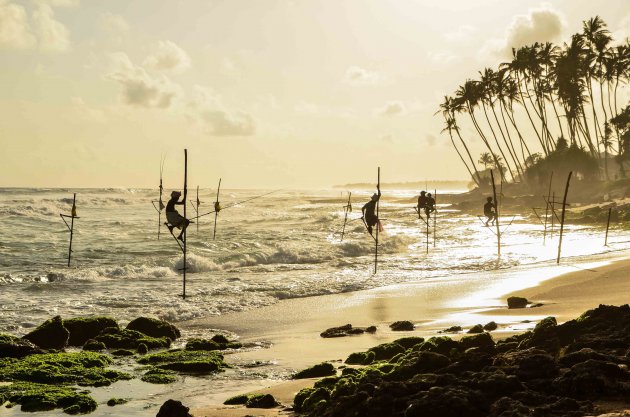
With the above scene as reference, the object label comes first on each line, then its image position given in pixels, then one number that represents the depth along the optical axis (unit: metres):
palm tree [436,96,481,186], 108.37
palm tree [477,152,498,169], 158.75
